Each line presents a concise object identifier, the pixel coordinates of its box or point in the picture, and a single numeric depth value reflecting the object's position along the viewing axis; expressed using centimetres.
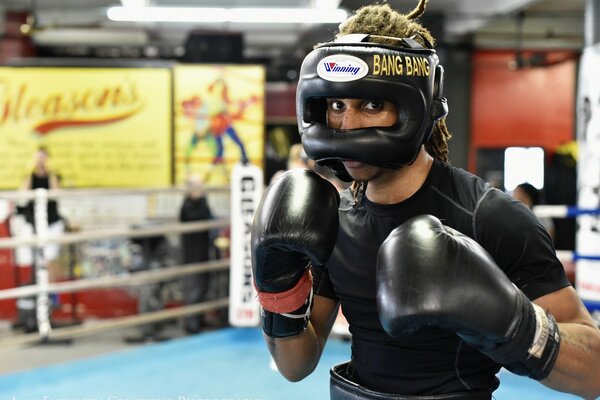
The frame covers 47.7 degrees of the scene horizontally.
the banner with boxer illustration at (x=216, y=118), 751
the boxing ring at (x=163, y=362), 370
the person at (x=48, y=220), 534
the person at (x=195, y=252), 537
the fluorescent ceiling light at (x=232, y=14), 812
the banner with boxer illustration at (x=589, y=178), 442
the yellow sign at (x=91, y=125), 706
